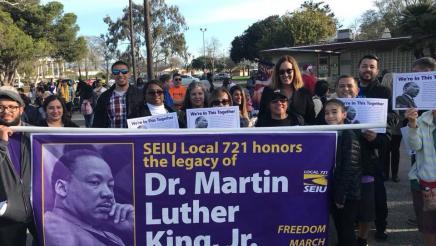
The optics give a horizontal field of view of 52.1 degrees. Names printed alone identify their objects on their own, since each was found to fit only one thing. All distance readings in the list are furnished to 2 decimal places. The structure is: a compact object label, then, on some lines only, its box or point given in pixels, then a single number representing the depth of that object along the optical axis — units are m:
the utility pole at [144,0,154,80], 17.74
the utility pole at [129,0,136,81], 26.49
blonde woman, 4.37
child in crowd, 3.38
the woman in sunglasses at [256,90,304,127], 3.91
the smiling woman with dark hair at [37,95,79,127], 4.16
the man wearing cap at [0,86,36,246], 3.01
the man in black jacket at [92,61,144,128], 4.78
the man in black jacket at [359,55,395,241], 4.12
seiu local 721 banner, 3.12
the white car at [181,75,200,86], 32.69
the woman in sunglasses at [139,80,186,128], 4.48
